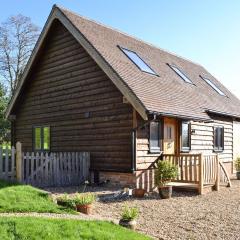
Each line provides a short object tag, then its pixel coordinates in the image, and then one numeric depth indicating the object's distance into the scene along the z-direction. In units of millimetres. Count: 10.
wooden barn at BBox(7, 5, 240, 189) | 10533
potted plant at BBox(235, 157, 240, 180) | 14609
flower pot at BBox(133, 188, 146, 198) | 9419
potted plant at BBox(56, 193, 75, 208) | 6958
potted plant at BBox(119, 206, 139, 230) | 5821
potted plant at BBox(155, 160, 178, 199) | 9764
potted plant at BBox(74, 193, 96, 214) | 6788
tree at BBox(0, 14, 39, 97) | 28964
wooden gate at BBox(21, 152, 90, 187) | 10103
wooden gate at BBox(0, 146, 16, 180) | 9555
